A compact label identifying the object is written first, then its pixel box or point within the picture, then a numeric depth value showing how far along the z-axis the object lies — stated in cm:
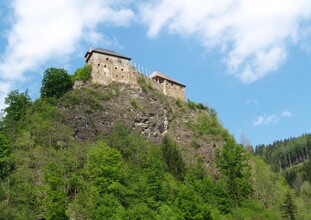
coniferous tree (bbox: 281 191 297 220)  7069
